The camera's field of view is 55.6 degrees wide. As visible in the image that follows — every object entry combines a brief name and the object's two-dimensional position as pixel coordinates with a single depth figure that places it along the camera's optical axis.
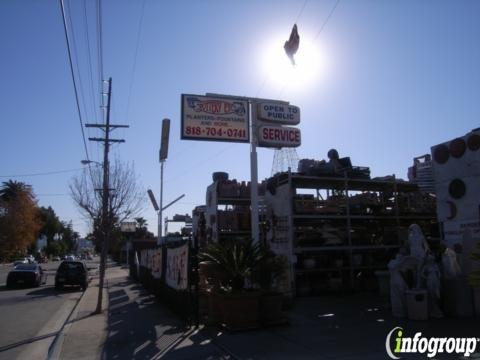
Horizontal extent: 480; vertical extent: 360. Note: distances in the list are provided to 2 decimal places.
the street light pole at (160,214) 31.02
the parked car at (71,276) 24.36
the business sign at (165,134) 28.98
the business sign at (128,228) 66.82
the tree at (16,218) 71.50
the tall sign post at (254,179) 12.33
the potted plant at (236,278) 9.13
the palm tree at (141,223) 94.61
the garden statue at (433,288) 9.64
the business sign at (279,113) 13.09
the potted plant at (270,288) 9.51
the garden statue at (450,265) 10.12
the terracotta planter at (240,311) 9.09
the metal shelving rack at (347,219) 15.09
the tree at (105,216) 14.46
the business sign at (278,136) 12.97
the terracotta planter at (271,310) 9.48
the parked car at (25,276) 25.81
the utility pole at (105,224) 13.98
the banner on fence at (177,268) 10.85
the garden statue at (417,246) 10.07
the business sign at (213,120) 12.69
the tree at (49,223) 101.68
